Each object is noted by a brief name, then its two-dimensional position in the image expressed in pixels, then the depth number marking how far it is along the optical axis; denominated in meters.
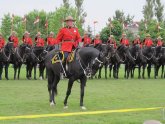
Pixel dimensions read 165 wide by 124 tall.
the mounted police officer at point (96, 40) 29.69
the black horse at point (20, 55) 28.05
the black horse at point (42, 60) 28.64
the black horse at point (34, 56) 28.50
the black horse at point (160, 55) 31.11
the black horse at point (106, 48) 28.28
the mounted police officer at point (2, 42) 27.73
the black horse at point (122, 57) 30.31
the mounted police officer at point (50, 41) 28.62
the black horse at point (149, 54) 31.08
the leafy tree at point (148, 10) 88.73
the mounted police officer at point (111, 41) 29.33
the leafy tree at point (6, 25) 87.75
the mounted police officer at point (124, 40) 30.75
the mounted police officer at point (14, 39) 27.60
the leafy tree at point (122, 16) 77.82
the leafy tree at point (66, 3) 98.31
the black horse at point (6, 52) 27.39
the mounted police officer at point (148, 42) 31.58
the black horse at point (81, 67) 13.72
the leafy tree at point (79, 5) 94.75
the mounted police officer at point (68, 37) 14.73
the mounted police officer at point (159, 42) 31.38
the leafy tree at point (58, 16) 88.19
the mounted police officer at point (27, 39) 28.51
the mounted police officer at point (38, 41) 28.72
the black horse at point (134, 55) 30.70
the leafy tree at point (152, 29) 64.12
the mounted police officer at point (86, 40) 30.41
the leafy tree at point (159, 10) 83.50
